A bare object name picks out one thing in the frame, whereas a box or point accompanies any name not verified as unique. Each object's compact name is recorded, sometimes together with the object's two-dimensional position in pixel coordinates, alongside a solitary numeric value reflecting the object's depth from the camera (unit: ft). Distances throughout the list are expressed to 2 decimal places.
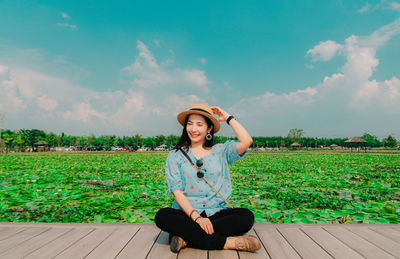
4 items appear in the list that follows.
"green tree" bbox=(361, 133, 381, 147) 289.53
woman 5.90
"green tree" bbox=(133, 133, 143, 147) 223.51
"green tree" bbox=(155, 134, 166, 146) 241.96
